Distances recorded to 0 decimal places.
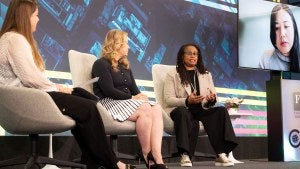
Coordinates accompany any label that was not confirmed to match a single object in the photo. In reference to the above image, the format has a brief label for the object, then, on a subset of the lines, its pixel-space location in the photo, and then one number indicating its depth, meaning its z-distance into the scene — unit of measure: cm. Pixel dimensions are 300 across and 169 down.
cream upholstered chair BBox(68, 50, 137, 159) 407
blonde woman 367
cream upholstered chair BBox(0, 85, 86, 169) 304
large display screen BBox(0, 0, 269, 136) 468
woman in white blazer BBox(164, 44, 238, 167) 436
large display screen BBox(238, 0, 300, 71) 549
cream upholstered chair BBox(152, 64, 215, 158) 473
